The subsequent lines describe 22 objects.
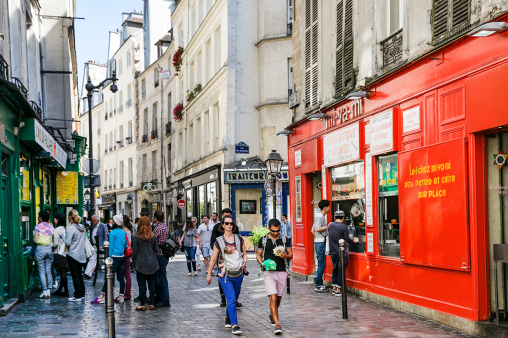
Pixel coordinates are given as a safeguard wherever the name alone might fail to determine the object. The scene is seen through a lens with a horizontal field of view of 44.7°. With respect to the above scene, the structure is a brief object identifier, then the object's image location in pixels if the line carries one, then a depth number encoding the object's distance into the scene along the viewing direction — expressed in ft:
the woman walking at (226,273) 28.27
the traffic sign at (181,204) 111.42
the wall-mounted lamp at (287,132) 55.78
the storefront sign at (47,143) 41.23
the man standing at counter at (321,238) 42.78
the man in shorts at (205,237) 57.72
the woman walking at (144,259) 35.76
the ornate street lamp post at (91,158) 68.64
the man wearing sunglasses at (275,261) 28.53
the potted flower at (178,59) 117.80
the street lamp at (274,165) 59.57
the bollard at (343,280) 30.42
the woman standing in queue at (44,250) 41.91
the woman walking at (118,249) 39.11
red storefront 26.63
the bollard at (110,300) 22.66
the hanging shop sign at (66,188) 68.44
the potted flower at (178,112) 117.29
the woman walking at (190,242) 58.49
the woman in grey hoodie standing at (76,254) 40.78
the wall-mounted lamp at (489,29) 24.17
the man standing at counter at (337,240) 40.34
